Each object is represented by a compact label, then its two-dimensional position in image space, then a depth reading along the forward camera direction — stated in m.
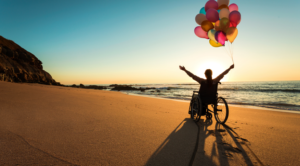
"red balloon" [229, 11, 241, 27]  4.49
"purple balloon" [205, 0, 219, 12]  5.08
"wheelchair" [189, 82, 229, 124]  4.18
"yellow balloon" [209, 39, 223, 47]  5.39
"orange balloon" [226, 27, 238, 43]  4.43
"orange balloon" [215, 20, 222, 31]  4.59
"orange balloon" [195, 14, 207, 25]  5.13
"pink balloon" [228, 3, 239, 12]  5.14
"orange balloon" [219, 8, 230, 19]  4.55
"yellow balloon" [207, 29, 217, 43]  4.91
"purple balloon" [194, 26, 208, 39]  5.45
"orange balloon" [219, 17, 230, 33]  4.43
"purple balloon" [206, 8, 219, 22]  4.71
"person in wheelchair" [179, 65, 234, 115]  4.18
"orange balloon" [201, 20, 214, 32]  5.05
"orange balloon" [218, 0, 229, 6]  4.96
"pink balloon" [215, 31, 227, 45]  4.62
